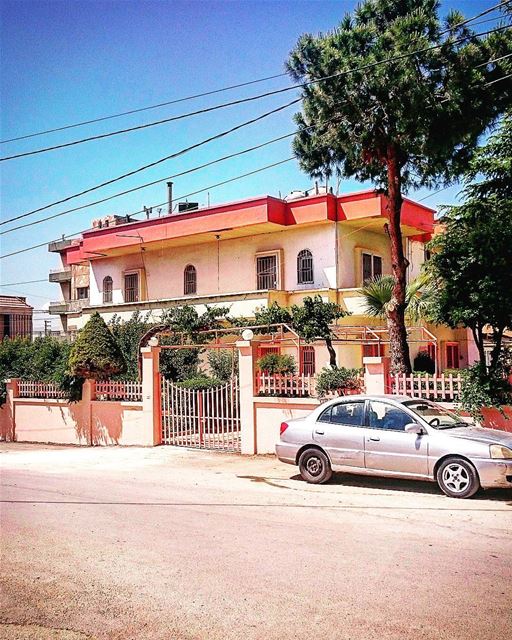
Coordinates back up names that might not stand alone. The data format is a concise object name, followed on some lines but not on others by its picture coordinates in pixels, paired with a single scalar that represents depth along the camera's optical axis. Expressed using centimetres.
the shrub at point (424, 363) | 2712
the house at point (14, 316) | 4581
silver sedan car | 959
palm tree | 2206
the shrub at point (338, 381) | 1380
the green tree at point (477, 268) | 1219
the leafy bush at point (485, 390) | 1179
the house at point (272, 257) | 2678
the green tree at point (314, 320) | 1809
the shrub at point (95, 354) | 1838
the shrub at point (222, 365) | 2386
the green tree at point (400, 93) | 1437
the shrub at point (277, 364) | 2166
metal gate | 1562
